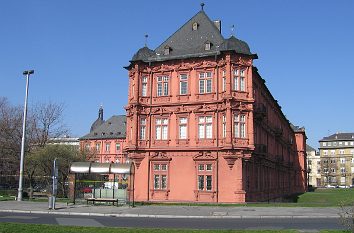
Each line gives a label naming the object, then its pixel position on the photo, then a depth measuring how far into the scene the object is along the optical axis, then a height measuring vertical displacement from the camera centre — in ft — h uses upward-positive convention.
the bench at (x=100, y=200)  100.60 -7.48
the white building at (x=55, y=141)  169.72 +11.95
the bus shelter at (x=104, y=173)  104.12 -2.24
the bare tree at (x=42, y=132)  173.27 +15.79
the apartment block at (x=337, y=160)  475.31 +14.03
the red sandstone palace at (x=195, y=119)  120.78 +15.77
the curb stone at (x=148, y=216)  75.61 -8.63
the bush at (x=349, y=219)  46.40 -5.34
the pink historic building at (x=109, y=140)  325.83 +23.66
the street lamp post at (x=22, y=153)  110.52 +4.31
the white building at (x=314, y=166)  526.00 +7.27
